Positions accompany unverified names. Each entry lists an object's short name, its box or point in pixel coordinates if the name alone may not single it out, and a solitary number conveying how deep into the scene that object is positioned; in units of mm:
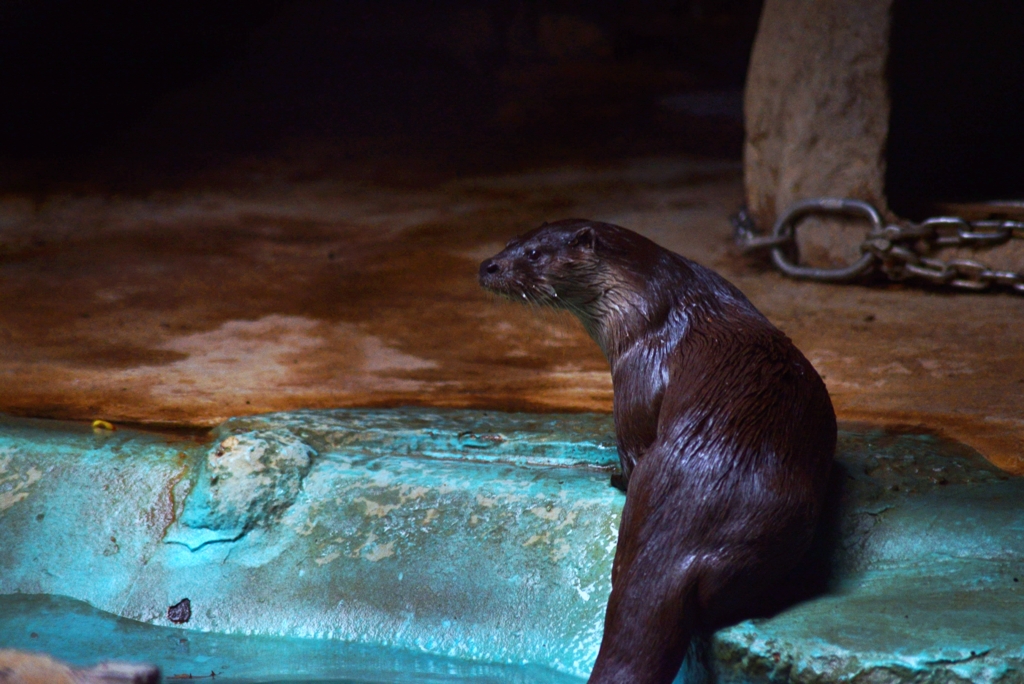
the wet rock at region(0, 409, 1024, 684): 4625
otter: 4023
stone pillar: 9445
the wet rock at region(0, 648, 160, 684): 3180
